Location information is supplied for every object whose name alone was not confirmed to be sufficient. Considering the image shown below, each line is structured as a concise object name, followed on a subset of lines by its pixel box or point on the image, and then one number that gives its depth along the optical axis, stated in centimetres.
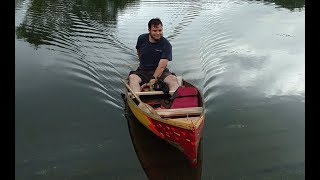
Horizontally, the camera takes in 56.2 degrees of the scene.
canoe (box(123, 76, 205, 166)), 545
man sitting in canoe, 707
